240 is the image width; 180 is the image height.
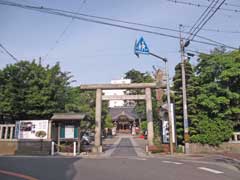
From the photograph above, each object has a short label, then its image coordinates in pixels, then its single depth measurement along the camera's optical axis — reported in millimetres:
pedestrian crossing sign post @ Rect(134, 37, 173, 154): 16891
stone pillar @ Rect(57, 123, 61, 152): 19466
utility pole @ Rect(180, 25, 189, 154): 18109
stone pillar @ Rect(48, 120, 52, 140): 19469
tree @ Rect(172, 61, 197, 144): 20250
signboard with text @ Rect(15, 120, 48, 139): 19359
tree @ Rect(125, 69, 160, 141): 31297
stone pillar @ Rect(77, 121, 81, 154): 19241
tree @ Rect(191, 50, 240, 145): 19172
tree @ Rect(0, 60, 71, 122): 20484
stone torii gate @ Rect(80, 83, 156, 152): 22375
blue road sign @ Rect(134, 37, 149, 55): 16859
